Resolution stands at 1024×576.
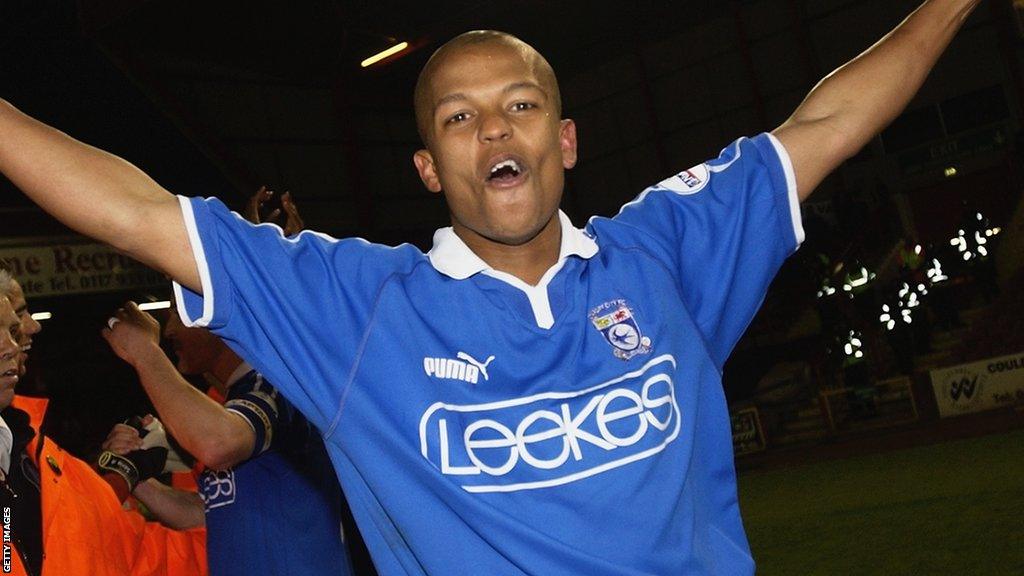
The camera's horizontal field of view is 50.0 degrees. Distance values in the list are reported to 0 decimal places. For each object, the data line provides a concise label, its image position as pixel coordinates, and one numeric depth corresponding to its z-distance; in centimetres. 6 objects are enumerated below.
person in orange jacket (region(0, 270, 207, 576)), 304
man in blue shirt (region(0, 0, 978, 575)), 207
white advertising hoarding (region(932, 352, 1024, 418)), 1516
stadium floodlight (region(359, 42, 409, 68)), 2309
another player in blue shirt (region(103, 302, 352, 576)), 314
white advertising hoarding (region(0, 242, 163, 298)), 1590
